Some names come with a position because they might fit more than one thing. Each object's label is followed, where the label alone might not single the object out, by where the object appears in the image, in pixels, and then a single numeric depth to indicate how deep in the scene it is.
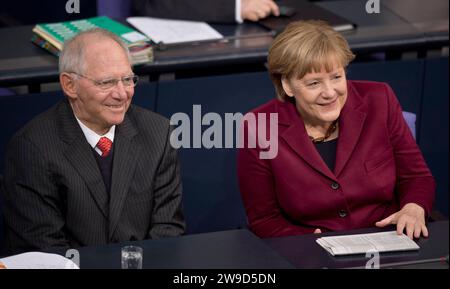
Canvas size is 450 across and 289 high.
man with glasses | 7.04
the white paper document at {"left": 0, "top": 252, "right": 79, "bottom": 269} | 6.09
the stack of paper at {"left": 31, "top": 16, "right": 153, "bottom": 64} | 8.77
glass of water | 6.10
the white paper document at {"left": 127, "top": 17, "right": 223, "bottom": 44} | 9.17
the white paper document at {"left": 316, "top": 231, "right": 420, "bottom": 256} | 6.50
